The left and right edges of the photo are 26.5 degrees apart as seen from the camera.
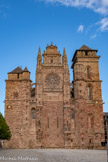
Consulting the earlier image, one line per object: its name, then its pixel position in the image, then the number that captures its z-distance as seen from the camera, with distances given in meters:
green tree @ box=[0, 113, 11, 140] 41.39
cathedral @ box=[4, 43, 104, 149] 46.41
